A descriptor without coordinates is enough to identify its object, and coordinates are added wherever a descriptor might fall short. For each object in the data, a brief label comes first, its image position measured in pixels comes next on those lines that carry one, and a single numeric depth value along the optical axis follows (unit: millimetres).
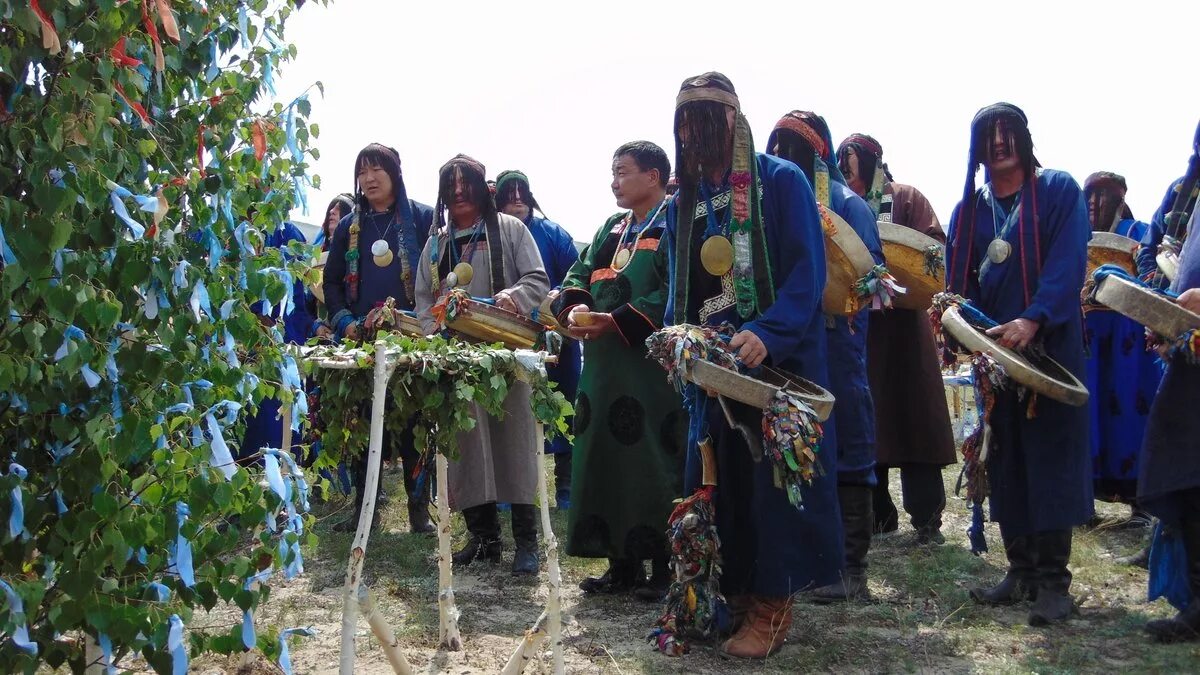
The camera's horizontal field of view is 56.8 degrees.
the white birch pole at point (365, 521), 3340
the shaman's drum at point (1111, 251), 6516
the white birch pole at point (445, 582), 4207
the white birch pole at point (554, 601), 3607
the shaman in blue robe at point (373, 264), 6738
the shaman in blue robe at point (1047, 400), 4801
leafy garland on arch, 3637
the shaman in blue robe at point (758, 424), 4215
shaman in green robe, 5219
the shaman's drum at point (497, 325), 5598
